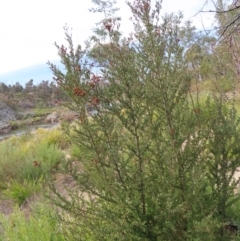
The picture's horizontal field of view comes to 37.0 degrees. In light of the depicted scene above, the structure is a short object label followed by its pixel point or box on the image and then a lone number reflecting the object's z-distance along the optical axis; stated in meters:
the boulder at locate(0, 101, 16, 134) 33.06
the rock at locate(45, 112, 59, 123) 29.05
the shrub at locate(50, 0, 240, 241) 2.01
